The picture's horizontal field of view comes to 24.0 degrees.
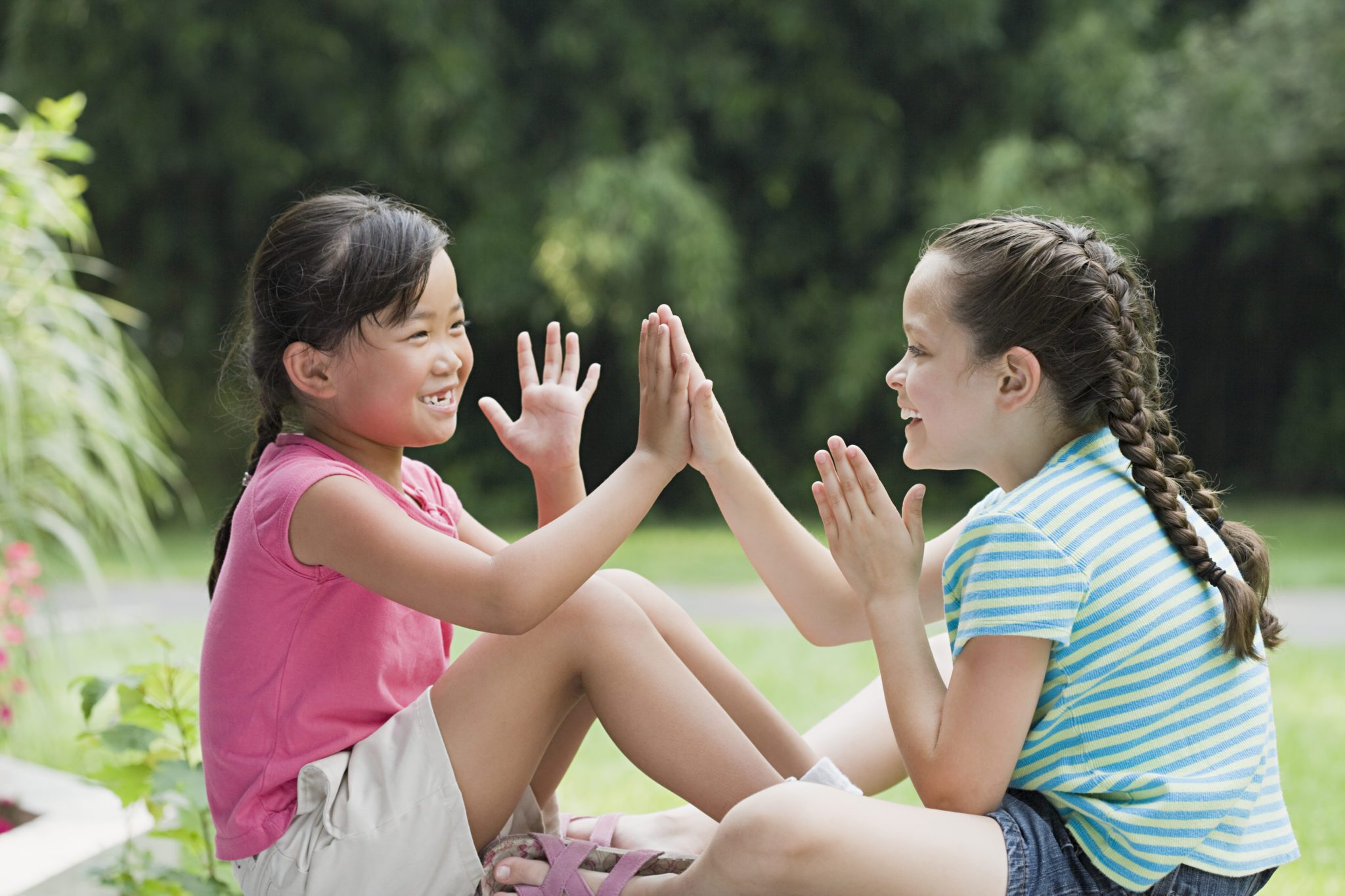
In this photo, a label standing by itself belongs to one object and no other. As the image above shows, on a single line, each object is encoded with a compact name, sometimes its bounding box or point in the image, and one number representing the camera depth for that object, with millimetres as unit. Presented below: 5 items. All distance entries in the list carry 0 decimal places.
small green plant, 2798
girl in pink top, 2547
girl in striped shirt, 2443
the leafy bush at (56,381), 3484
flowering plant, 3350
